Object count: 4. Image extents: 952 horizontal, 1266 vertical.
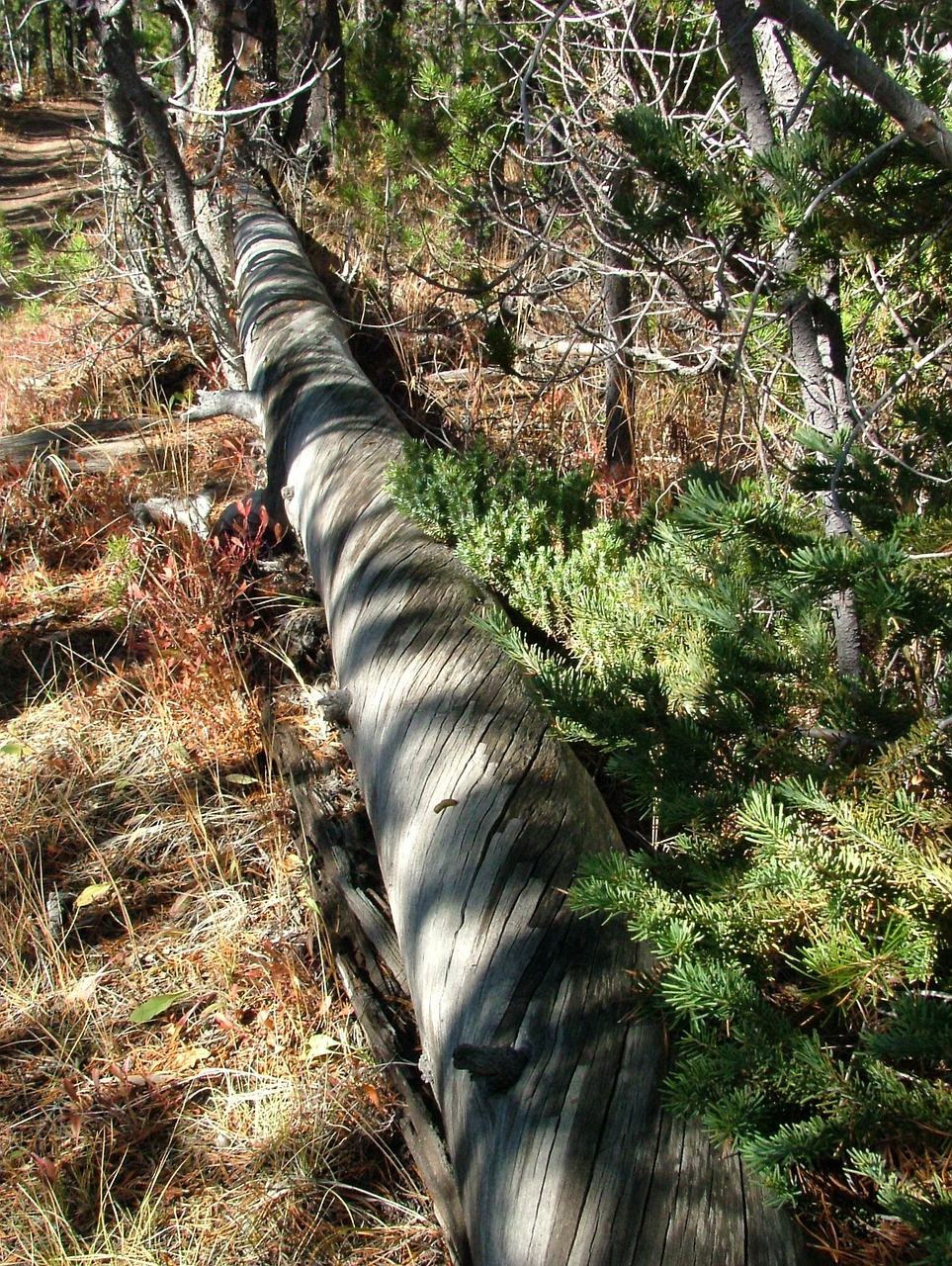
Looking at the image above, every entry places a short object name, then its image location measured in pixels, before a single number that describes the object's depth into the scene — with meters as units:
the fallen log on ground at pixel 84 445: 4.57
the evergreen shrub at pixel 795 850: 1.26
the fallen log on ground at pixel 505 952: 1.40
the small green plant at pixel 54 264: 5.87
